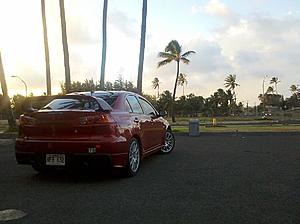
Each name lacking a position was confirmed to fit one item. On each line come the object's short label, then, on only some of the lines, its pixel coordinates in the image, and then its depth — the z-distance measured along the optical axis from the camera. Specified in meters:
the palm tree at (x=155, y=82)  86.36
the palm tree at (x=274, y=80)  88.75
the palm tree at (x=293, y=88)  90.88
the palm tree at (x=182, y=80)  74.35
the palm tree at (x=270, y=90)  92.38
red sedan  4.52
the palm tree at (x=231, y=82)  76.47
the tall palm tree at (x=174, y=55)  36.11
